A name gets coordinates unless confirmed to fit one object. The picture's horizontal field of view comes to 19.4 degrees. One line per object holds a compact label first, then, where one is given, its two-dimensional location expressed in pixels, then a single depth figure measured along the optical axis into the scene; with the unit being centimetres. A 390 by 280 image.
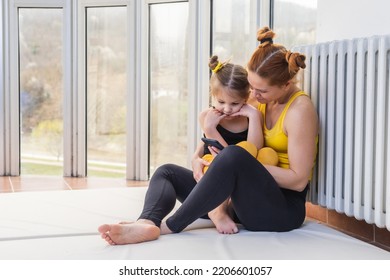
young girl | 439
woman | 417
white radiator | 433
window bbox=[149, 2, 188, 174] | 748
